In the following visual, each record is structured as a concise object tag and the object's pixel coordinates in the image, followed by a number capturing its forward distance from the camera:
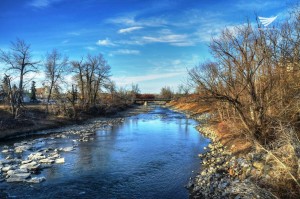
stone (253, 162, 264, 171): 8.39
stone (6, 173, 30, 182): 9.58
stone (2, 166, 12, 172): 10.73
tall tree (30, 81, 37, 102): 46.14
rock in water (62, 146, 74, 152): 14.73
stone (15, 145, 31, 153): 14.73
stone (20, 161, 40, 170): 10.90
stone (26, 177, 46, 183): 9.43
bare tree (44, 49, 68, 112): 33.87
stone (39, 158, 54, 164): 11.99
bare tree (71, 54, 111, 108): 41.46
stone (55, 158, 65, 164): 12.00
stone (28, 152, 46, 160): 12.69
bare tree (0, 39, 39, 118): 26.54
